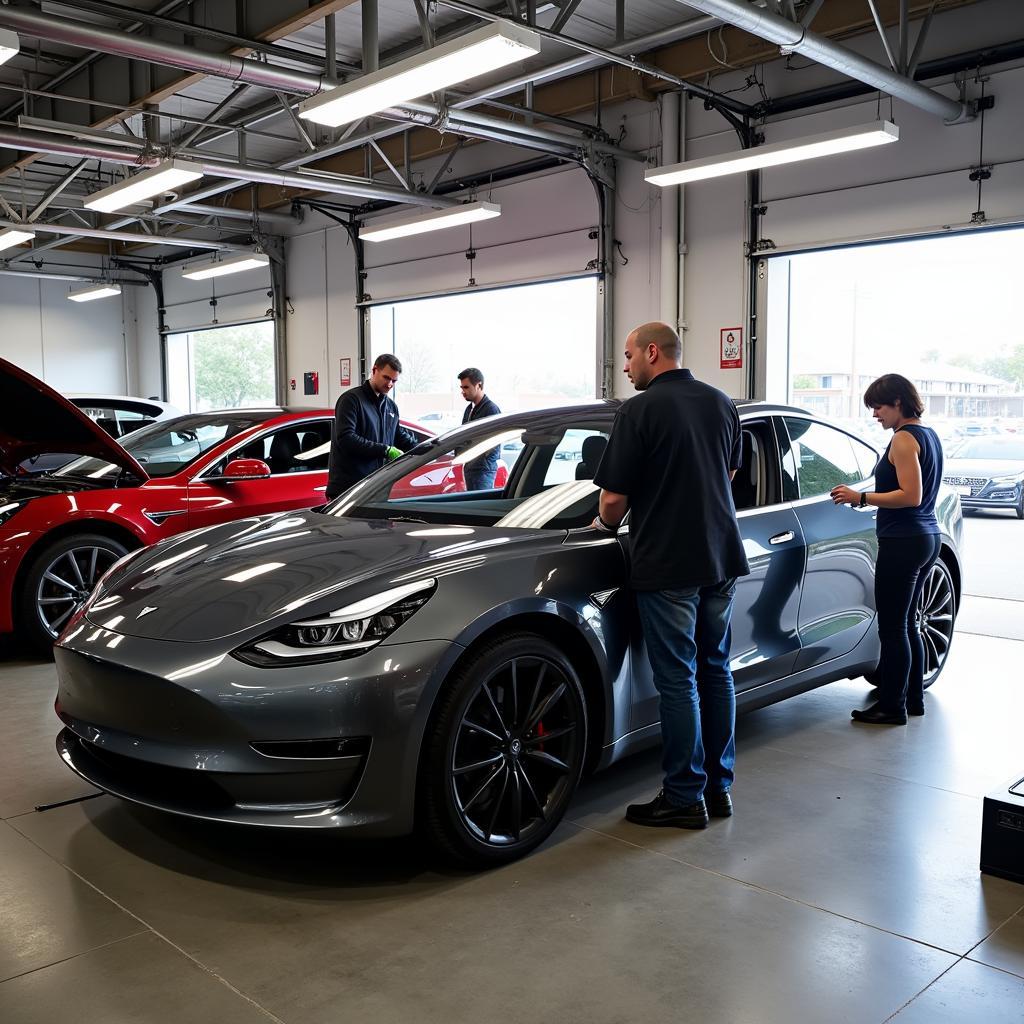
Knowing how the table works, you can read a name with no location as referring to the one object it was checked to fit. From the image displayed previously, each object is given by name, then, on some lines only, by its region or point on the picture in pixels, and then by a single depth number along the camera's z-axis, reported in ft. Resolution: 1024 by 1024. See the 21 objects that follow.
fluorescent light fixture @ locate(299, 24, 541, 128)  17.31
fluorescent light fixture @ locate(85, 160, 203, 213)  27.43
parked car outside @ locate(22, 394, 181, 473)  28.30
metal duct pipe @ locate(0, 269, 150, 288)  51.57
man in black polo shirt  10.34
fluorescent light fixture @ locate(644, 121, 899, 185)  21.68
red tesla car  15.66
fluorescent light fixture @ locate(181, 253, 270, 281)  40.65
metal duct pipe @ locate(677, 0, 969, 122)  17.16
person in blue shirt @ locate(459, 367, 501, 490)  25.18
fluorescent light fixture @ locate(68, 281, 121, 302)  49.83
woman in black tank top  13.73
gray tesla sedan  8.59
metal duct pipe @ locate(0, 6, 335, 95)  19.07
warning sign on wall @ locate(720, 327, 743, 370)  27.71
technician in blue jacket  19.75
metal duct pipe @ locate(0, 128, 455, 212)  28.48
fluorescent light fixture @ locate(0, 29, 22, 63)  17.74
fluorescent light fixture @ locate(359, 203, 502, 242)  31.12
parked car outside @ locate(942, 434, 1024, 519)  26.66
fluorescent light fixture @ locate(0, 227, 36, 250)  38.35
